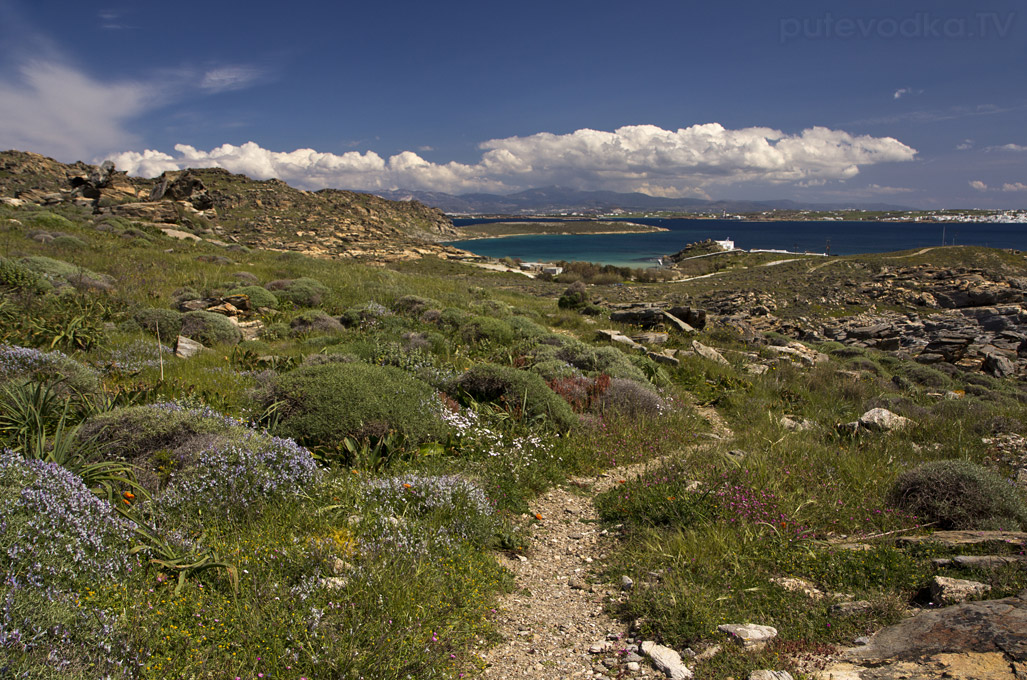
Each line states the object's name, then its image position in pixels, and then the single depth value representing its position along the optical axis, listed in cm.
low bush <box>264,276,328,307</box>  1341
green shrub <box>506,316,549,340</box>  1177
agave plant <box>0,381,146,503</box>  377
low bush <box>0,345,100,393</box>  527
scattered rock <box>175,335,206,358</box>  796
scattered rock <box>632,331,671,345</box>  1516
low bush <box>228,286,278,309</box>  1213
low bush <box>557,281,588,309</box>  2247
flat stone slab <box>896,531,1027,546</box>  412
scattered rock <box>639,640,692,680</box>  306
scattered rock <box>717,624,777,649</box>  322
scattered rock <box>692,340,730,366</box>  1325
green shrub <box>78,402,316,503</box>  396
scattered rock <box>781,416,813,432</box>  816
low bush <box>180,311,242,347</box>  926
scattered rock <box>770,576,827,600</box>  378
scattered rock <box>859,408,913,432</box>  795
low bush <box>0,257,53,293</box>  920
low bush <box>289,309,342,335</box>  1069
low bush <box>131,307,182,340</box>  920
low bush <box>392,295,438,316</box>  1283
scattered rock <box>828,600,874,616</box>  347
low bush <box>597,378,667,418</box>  792
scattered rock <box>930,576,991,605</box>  343
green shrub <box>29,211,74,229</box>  2069
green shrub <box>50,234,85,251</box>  1599
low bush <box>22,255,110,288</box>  1057
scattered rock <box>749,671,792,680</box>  287
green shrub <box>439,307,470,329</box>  1180
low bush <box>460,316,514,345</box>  1095
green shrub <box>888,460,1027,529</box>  479
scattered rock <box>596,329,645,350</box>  1384
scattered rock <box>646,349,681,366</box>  1211
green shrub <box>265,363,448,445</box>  555
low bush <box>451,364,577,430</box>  716
